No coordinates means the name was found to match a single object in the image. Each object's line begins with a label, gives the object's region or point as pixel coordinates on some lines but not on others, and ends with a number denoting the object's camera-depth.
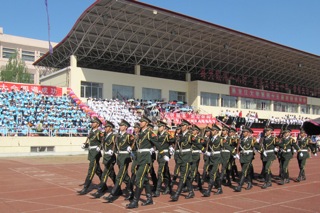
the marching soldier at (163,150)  9.18
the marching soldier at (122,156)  8.28
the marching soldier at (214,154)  9.57
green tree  54.22
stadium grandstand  28.34
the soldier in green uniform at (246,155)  10.23
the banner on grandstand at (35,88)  25.53
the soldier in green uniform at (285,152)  11.74
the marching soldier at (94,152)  9.00
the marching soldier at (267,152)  10.84
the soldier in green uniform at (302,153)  12.38
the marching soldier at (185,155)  8.94
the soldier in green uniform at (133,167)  8.30
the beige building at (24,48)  62.12
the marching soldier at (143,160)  7.85
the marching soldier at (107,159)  8.73
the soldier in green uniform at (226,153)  10.12
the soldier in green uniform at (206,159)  10.10
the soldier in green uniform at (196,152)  9.43
